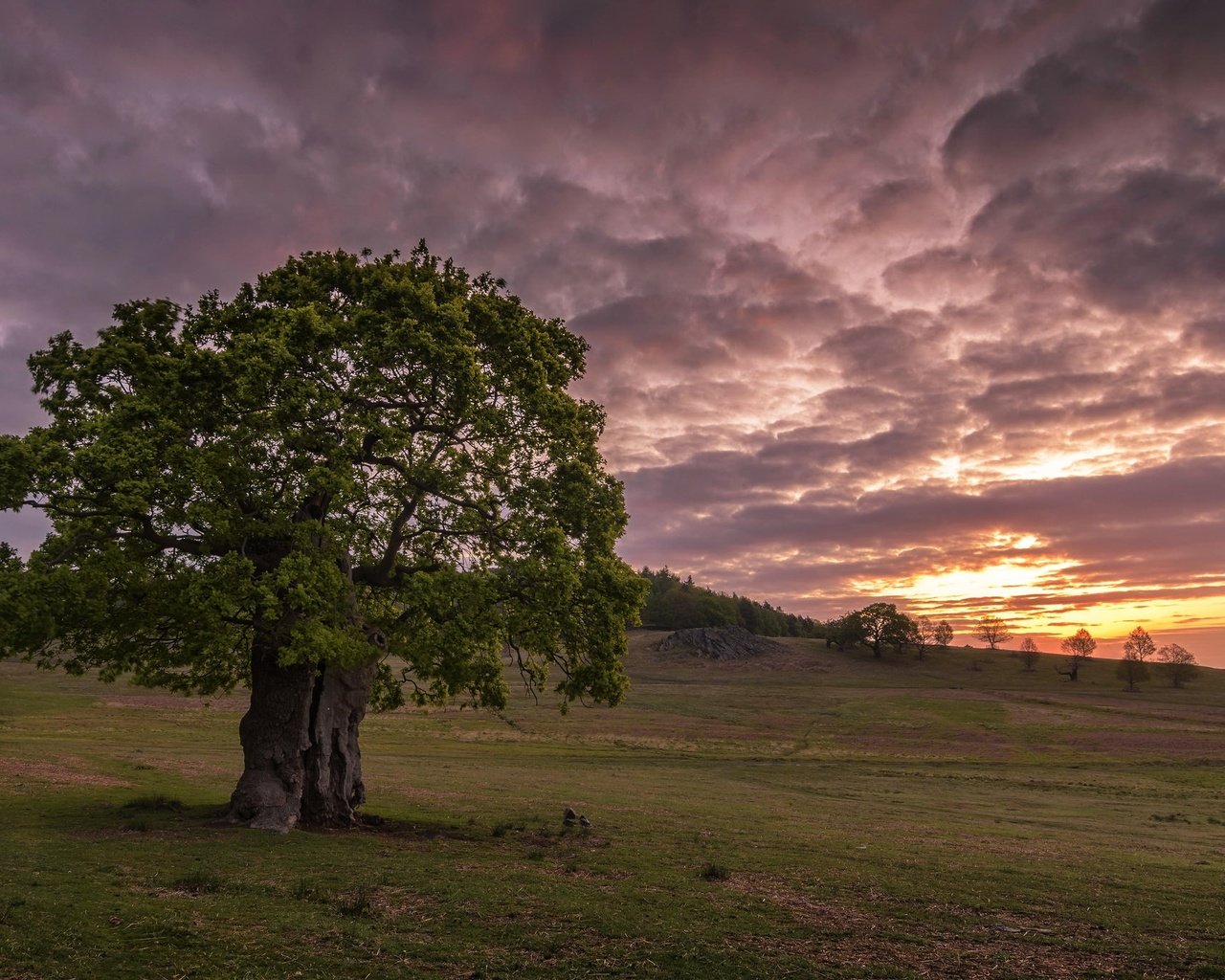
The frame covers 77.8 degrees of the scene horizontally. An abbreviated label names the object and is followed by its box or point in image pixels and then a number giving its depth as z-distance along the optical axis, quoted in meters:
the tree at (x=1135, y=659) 178.00
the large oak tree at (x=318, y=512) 21.47
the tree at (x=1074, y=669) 185.50
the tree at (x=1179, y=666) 182.50
